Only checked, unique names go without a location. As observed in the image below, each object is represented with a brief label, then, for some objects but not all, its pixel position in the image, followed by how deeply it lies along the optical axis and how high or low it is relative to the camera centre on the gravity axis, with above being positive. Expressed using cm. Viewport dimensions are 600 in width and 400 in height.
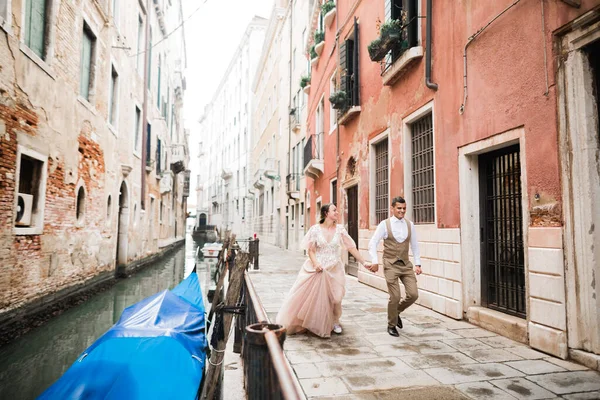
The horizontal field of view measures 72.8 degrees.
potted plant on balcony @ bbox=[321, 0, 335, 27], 1172 +638
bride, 446 -61
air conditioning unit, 662 +31
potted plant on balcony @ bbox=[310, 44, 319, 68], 1401 +604
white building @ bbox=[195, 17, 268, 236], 3538 +978
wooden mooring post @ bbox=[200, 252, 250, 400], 370 -128
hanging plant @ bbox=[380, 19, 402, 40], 697 +347
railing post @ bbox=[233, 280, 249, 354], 443 -119
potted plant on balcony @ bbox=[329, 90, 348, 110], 1012 +326
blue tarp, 319 -118
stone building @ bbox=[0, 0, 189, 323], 611 +174
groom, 452 -30
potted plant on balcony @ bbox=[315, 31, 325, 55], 1320 +620
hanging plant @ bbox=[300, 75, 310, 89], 1564 +575
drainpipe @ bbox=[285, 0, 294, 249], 2059 +616
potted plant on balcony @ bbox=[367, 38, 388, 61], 738 +331
